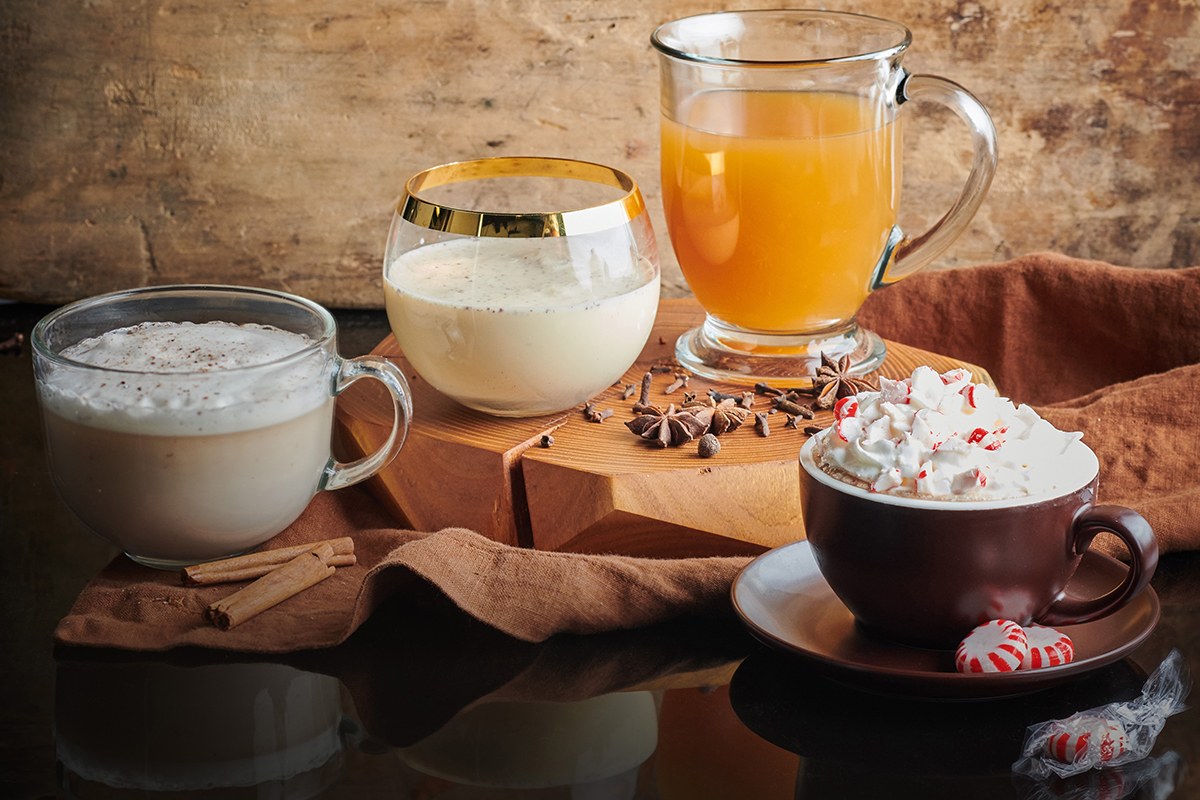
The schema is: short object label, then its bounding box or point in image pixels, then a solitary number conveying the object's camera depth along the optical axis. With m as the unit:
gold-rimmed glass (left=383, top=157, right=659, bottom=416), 0.98
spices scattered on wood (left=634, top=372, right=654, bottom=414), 1.03
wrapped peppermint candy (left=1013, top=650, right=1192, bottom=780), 0.86
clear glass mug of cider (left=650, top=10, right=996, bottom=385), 1.02
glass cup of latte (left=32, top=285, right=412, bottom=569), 0.93
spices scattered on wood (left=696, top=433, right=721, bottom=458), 0.98
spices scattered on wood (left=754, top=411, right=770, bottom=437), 1.00
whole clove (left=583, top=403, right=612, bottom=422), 1.02
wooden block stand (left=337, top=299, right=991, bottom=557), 0.97
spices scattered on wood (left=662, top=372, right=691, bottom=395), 1.05
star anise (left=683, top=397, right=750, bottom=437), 1.00
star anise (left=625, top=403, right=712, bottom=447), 0.99
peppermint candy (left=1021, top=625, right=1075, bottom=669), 0.87
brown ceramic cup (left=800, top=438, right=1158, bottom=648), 0.87
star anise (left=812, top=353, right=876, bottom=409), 1.03
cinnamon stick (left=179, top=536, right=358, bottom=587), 0.95
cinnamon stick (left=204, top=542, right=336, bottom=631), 0.93
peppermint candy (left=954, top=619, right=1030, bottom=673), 0.86
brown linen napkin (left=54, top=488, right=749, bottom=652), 0.92
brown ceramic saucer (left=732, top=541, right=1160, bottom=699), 0.86
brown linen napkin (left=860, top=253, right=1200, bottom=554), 1.11
